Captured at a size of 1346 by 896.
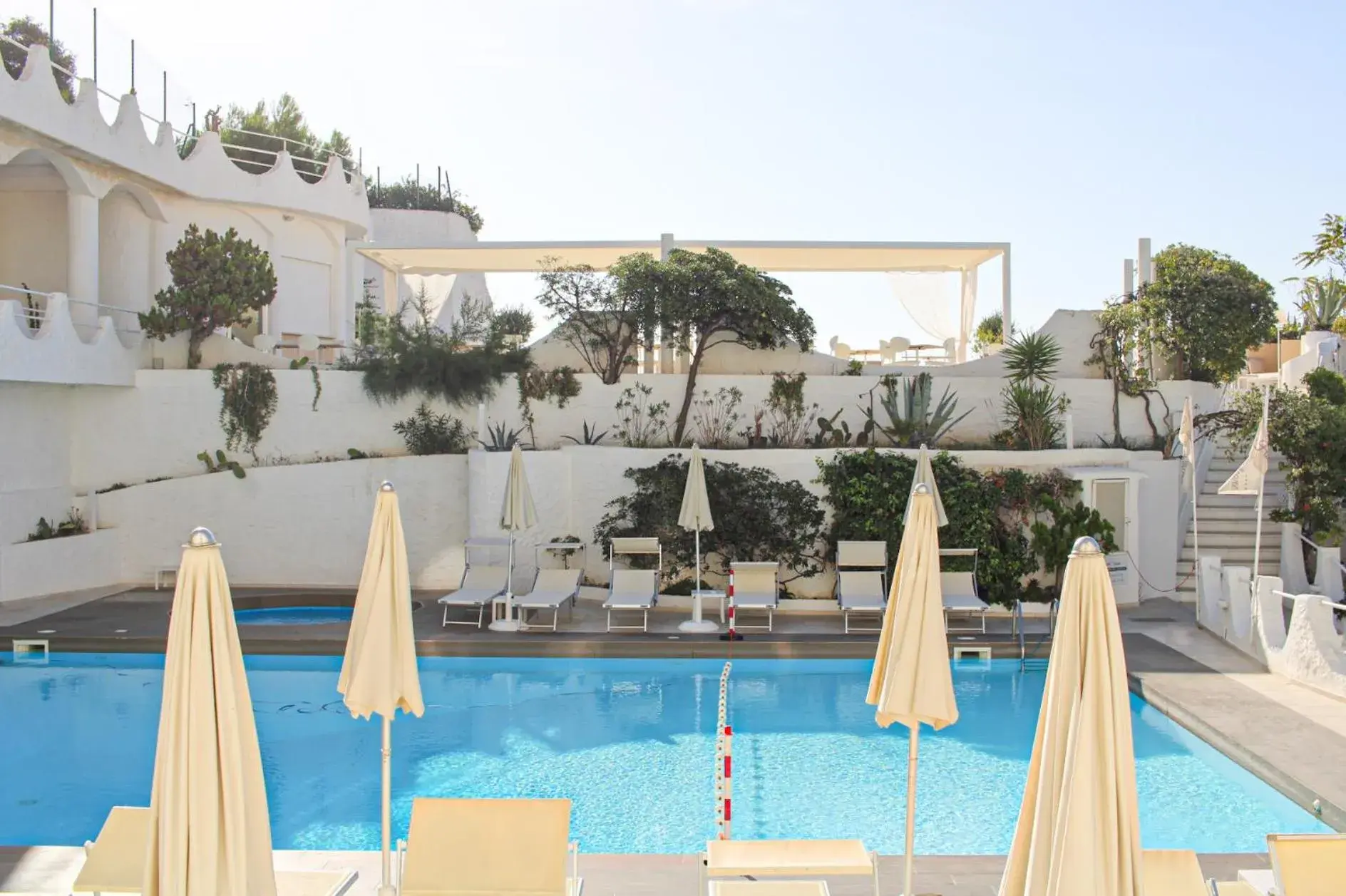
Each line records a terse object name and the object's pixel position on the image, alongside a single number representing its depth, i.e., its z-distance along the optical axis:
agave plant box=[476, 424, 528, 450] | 17.39
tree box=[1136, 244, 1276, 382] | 18.25
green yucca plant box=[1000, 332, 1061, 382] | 17.81
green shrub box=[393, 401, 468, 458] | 17.91
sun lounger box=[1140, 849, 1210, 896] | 5.66
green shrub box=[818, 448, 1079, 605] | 14.70
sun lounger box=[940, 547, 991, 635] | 13.45
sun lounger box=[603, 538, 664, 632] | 13.86
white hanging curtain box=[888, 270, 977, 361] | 21.47
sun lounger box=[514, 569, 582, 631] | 13.84
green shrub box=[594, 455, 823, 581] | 15.27
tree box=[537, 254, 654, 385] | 18.14
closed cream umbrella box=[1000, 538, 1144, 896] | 4.32
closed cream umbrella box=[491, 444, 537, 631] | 13.89
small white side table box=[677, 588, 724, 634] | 13.79
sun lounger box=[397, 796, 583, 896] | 5.86
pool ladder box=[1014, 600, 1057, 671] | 12.52
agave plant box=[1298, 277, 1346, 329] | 24.70
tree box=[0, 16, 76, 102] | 25.13
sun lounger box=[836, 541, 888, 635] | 13.81
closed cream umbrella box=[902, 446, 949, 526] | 12.85
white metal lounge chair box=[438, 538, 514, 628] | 14.09
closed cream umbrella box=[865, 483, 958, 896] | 5.70
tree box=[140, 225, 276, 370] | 18.58
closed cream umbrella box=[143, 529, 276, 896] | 4.52
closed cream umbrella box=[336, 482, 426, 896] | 6.40
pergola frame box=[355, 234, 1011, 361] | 19.72
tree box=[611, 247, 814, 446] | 17.47
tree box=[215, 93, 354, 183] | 29.34
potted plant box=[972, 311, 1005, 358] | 21.97
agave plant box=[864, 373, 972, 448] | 17.20
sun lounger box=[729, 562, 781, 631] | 14.20
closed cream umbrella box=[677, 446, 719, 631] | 13.78
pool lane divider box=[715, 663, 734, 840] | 6.75
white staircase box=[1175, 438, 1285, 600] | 15.95
